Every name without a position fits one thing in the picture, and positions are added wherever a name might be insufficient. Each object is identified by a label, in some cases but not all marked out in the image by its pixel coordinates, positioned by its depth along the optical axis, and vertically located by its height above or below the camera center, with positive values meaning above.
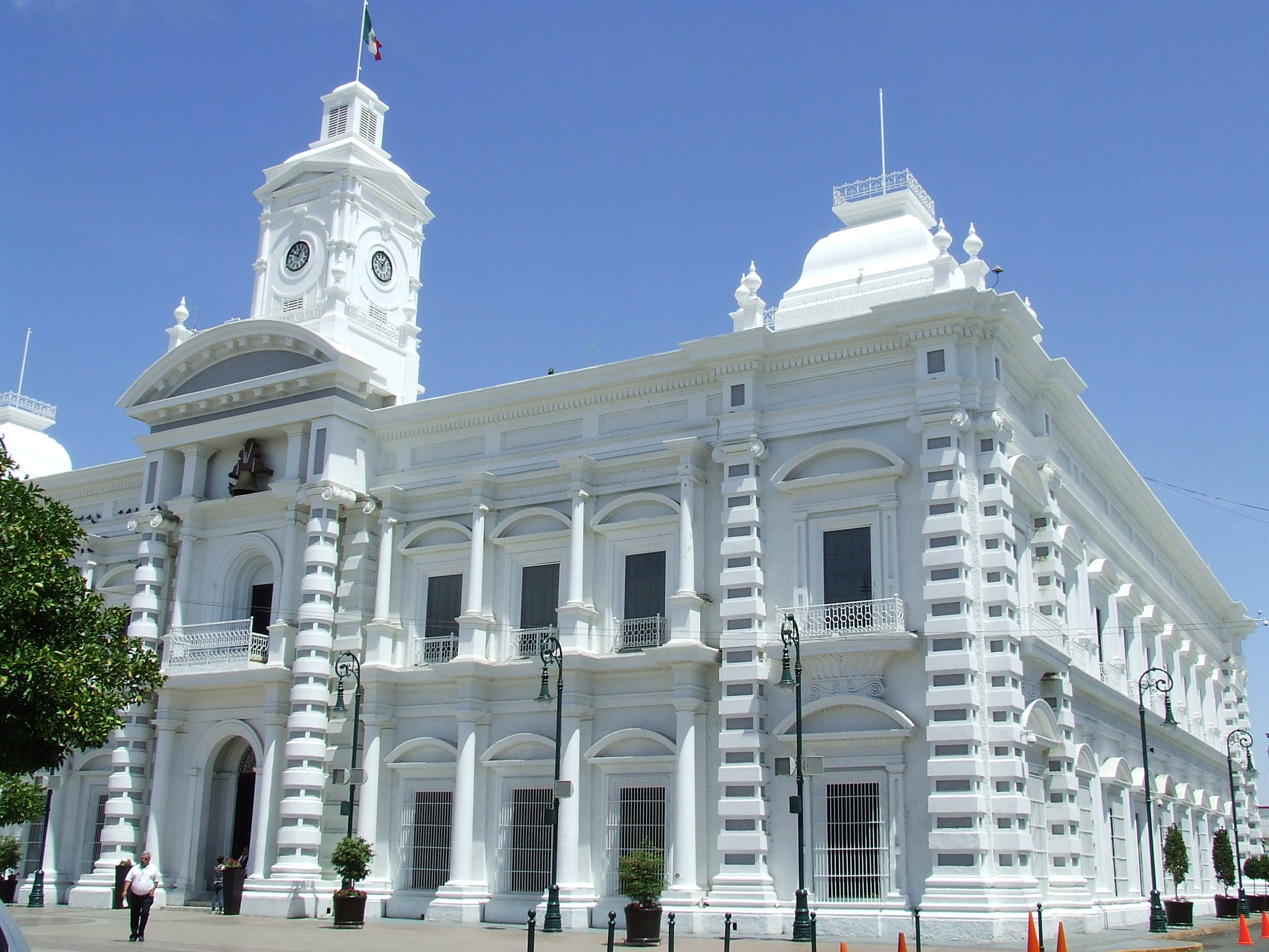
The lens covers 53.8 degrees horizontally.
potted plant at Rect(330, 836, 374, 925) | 26.16 -1.53
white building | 25.17 +4.66
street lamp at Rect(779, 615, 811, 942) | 22.19 -0.10
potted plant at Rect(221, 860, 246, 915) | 29.61 -2.07
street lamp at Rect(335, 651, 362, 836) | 28.09 +2.93
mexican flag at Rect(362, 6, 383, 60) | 38.56 +22.84
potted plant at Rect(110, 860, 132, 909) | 30.34 -1.97
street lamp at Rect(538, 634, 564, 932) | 24.75 -0.70
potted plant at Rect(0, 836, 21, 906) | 33.22 -1.86
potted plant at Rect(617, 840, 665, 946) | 22.72 -1.61
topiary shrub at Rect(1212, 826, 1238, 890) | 39.09 -1.42
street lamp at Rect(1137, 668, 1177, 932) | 27.11 +1.46
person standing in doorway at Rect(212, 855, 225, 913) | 29.88 -2.12
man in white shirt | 21.99 -1.70
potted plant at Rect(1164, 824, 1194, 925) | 33.22 -1.08
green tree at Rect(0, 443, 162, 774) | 16.77 +2.01
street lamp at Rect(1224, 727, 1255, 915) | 39.89 +2.45
